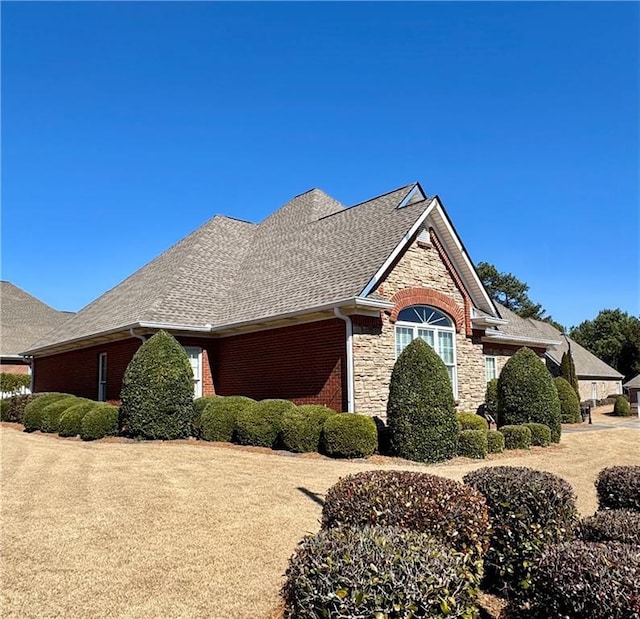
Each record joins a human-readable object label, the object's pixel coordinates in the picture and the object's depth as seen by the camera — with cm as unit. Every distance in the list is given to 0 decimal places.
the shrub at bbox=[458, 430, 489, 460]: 1314
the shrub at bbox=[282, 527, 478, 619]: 319
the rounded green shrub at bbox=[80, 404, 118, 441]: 1461
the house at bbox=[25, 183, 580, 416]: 1476
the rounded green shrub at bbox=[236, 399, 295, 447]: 1357
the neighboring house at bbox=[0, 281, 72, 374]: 3341
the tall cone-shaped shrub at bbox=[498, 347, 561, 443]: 1606
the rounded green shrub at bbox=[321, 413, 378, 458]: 1244
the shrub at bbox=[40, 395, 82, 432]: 1683
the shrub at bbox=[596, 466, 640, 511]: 592
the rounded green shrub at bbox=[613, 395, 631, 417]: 3198
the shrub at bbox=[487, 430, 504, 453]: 1388
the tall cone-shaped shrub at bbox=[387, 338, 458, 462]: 1259
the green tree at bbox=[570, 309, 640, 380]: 5984
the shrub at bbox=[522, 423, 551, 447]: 1520
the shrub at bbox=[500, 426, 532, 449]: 1462
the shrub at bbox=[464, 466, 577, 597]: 504
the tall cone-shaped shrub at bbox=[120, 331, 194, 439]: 1436
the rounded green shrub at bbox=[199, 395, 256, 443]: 1420
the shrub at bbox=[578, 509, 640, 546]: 441
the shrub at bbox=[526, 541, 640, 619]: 322
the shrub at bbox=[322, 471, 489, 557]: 455
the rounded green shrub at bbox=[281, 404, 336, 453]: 1295
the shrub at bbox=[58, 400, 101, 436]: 1548
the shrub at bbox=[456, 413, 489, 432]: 1476
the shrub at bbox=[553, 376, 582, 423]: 2339
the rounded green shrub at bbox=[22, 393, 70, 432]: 1756
